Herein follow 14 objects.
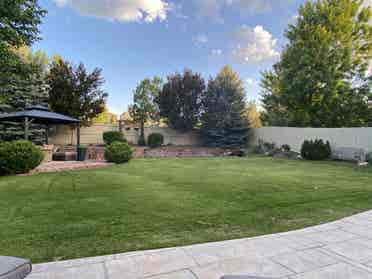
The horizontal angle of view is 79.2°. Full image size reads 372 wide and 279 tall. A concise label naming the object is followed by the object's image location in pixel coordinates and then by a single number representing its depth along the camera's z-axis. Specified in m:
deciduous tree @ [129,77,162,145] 18.04
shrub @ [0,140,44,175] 6.14
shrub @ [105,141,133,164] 8.88
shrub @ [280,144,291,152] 13.35
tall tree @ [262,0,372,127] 13.25
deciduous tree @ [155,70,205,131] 16.23
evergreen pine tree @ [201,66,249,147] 16.14
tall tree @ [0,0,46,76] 5.68
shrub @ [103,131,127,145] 13.79
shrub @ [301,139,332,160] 10.79
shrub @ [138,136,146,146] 15.85
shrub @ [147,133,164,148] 15.25
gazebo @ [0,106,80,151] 7.85
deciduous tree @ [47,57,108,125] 12.91
